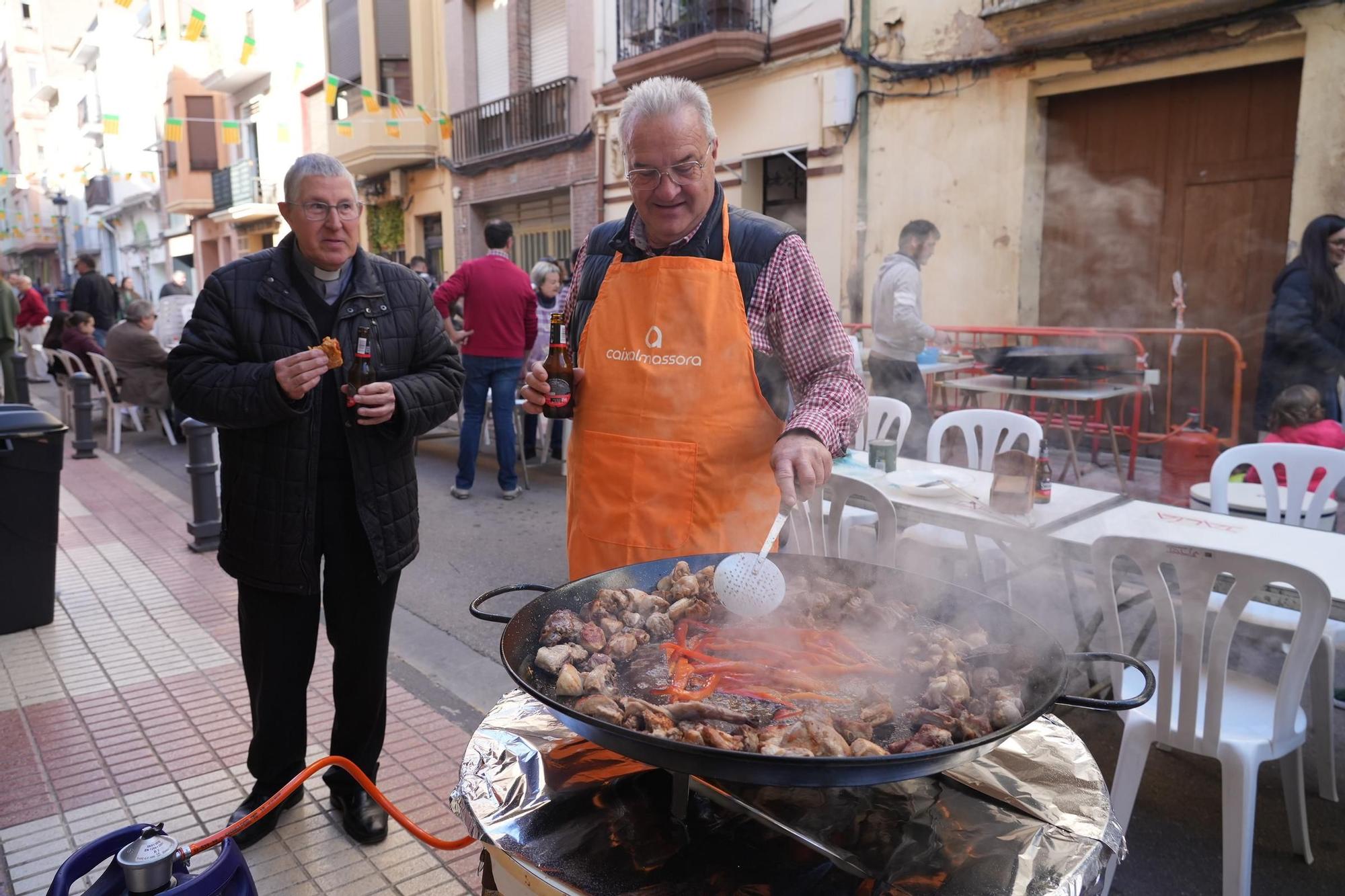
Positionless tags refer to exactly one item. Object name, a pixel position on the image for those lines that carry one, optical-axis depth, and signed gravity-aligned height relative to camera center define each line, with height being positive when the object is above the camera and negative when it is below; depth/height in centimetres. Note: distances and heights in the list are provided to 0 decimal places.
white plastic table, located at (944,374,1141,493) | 711 -69
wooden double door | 823 +99
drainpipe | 1102 +129
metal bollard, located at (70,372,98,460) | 936 -109
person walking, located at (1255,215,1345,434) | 648 -8
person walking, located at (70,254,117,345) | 1391 +25
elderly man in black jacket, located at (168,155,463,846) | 265 -41
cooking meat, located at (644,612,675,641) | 195 -69
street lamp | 2805 +362
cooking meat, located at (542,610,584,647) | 187 -67
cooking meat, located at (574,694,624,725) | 155 -69
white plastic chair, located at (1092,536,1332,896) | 265 -126
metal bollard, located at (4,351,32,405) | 1095 -83
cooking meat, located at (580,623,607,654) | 185 -69
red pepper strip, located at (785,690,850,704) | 168 -73
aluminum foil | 152 -95
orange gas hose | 159 -98
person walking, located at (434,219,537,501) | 782 -26
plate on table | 409 -83
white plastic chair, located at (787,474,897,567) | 377 -97
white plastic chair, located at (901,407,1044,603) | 462 -84
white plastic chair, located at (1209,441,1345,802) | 344 -84
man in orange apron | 241 -17
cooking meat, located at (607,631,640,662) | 185 -70
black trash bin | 467 -106
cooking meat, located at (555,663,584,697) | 164 -68
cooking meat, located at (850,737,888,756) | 143 -71
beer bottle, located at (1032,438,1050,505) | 401 -80
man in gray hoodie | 712 -16
